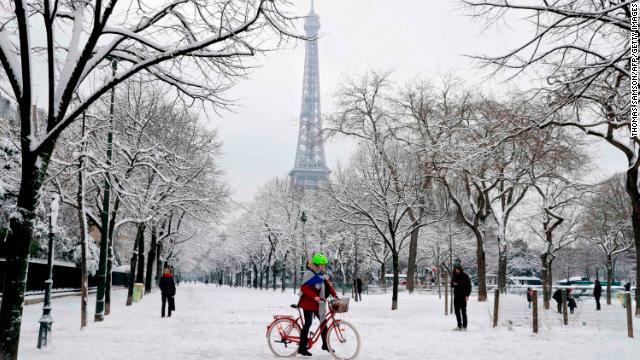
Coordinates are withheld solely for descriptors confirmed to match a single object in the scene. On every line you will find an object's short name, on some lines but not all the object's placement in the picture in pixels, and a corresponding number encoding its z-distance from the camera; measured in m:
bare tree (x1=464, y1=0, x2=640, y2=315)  8.85
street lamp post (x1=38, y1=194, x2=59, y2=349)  11.12
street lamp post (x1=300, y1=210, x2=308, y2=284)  54.19
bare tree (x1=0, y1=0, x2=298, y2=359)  7.65
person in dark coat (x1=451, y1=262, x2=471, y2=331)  15.27
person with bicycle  10.06
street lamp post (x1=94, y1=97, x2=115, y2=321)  17.00
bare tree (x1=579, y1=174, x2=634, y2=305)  45.91
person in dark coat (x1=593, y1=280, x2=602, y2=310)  25.14
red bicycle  9.95
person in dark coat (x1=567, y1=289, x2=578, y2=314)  20.80
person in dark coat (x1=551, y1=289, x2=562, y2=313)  20.92
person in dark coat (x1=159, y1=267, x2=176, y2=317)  19.94
